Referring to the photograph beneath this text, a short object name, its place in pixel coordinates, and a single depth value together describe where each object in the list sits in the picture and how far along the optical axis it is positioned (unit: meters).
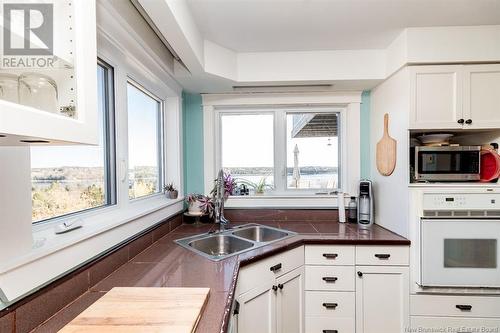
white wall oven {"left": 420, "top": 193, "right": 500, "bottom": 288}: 1.68
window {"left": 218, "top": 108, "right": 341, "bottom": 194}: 2.54
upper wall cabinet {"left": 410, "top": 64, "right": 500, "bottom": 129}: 1.79
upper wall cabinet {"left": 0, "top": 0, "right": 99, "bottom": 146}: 0.55
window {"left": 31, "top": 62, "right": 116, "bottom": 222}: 1.03
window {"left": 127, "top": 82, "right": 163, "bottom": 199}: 1.75
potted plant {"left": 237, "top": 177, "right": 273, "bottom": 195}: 2.53
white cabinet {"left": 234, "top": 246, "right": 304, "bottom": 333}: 1.41
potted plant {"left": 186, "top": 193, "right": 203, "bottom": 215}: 2.27
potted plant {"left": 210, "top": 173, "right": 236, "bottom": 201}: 2.30
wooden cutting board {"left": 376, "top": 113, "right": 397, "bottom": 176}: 1.98
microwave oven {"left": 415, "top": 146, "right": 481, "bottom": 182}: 1.82
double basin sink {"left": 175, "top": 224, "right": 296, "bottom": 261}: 1.73
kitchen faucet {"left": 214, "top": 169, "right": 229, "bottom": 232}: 2.01
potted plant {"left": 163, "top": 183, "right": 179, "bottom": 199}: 2.18
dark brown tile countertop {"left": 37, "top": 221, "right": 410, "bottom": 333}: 0.90
